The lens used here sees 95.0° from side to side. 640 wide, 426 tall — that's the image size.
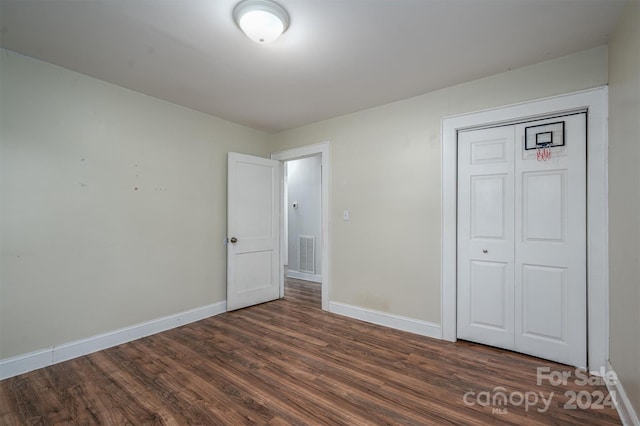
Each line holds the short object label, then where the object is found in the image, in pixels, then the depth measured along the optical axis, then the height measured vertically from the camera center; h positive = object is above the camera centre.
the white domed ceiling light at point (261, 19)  1.76 +1.21
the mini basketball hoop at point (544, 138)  2.44 +0.65
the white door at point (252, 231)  3.83 -0.26
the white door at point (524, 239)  2.37 -0.23
